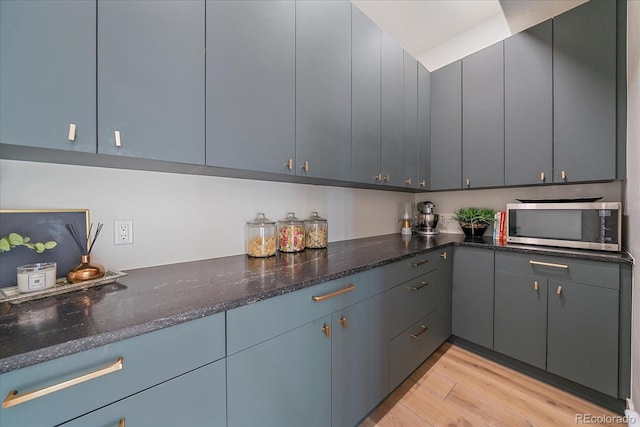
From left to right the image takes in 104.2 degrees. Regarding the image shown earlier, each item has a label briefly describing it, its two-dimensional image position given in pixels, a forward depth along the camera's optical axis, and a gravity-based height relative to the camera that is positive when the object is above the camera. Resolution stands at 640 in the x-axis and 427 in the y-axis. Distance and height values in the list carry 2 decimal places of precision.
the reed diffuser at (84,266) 0.94 -0.21
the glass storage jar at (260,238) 1.49 -0.15
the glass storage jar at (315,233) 1.80 -0.15
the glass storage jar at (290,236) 1.64 -0.16
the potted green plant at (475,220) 2.32 -0.06
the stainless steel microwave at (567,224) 1.58 -0.08
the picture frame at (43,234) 0.89 -0.09
